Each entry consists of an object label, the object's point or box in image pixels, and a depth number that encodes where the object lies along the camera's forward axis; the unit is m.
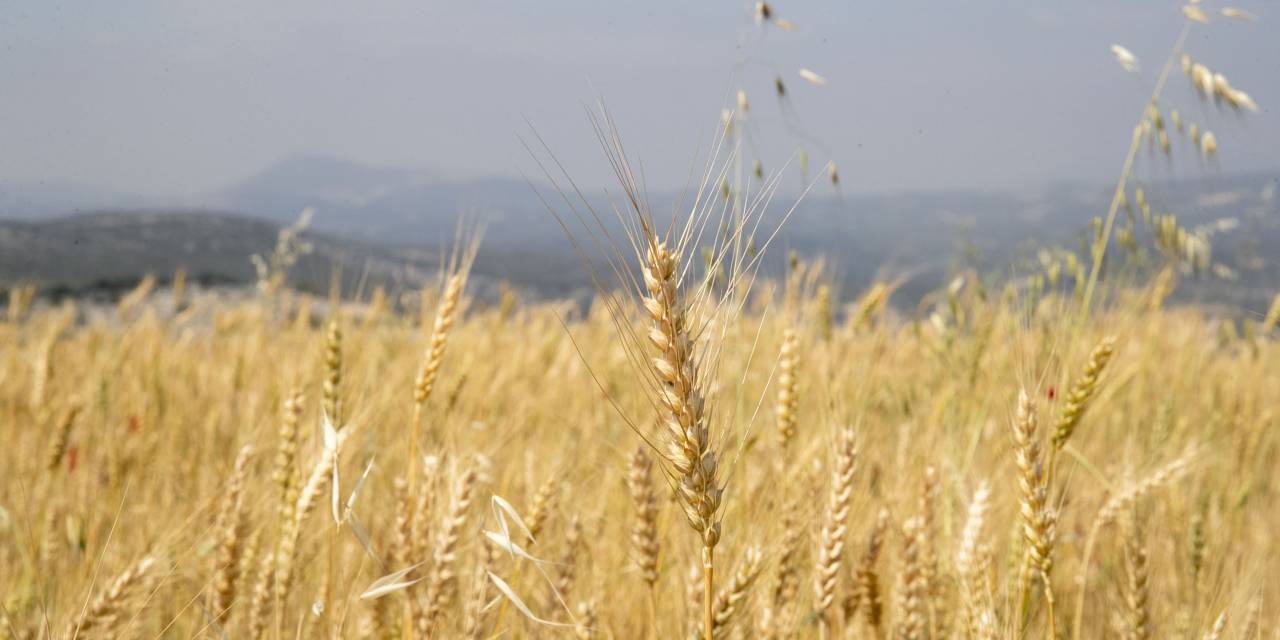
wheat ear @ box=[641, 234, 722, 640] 0.99
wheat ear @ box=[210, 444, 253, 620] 1.17
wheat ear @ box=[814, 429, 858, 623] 1.14
